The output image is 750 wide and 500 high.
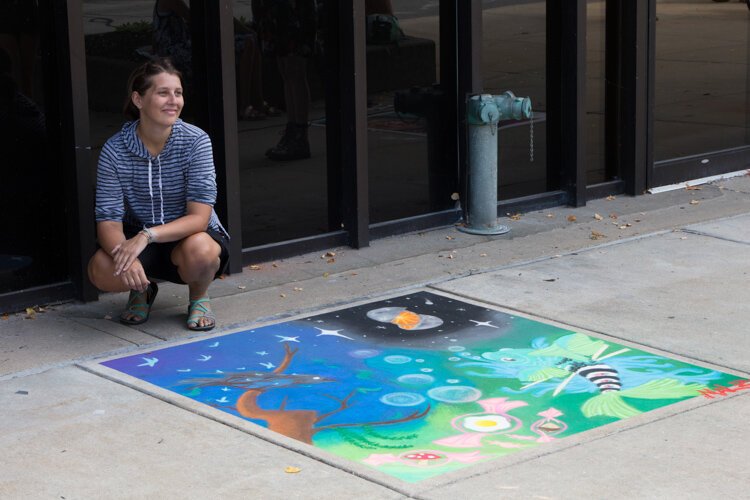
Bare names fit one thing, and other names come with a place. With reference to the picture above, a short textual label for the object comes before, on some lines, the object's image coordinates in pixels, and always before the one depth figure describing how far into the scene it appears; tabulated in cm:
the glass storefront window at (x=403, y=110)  756
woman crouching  577
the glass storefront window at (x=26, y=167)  612
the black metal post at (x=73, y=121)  615
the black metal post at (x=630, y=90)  857
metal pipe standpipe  755
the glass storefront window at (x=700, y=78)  905
